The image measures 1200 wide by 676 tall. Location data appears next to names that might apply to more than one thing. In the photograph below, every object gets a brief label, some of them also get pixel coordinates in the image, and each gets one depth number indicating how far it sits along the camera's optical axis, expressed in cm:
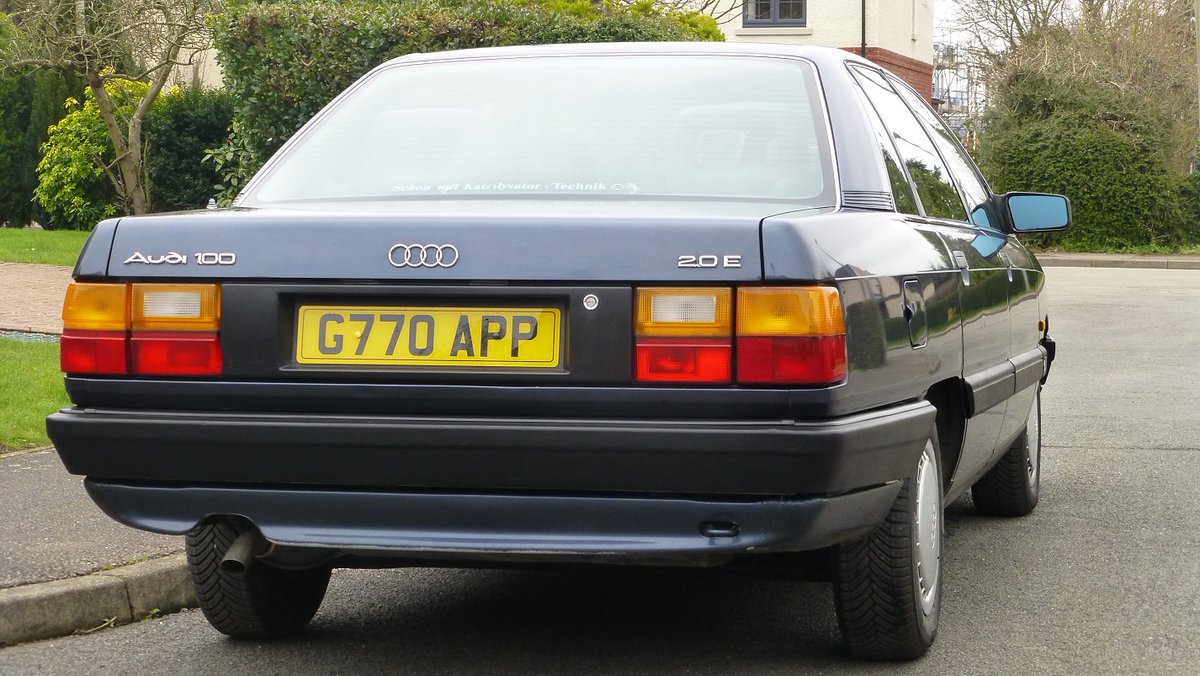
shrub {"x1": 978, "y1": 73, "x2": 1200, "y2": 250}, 2670
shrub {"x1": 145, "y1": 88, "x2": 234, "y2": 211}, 2578
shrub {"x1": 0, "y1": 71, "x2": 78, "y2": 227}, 2683
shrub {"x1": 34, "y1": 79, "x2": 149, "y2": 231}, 2492
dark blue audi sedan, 332
